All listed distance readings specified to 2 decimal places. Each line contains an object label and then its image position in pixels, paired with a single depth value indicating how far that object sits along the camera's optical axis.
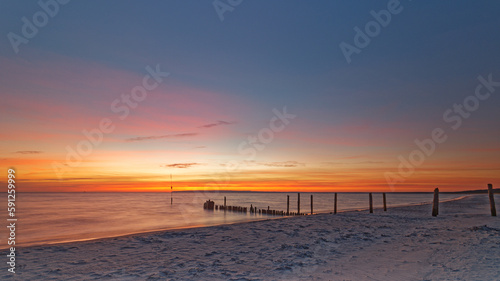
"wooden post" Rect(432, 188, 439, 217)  23.40
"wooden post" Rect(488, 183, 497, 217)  22.15
